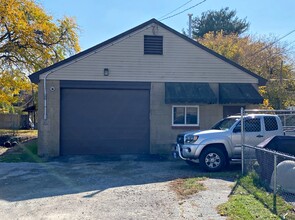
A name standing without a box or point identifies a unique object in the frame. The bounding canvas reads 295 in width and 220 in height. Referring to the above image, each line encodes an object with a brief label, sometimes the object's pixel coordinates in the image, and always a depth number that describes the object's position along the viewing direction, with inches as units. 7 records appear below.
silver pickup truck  293.0
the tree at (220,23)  1078.9
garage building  400.0
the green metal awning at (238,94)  407.5
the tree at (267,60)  687.4
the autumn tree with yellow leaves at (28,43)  617.1
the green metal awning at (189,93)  397.2
